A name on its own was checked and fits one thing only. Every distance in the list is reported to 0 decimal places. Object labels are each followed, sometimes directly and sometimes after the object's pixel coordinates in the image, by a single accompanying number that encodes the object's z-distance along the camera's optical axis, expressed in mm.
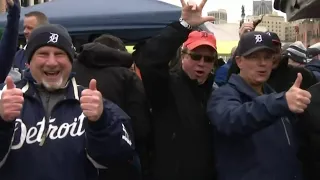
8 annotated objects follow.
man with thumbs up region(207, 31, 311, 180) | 2490
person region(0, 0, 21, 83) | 3281
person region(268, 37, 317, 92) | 3654
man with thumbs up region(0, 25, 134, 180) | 2322
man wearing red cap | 3016
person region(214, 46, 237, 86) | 4667
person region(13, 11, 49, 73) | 4659
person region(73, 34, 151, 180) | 3205
